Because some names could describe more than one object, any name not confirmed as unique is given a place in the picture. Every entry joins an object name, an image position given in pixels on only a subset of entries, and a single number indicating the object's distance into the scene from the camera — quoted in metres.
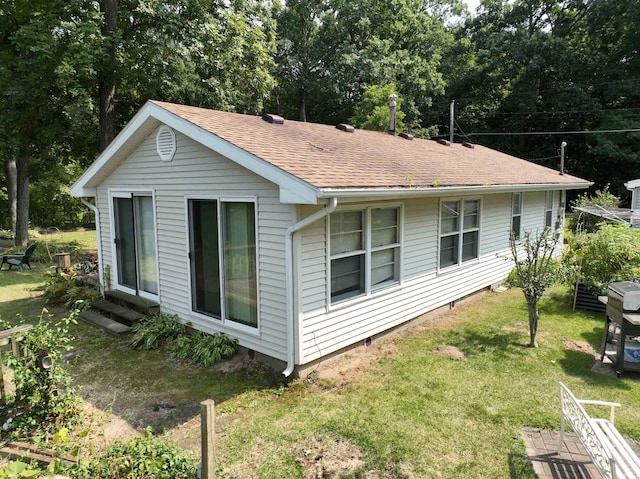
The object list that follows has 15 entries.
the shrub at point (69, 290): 8.82
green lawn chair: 12.64
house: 5.36
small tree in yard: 6.41
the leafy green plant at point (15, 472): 2.60
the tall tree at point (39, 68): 10.93
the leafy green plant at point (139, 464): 3.15
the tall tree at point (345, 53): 27.67
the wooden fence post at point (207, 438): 3.02
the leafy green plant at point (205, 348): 5.99
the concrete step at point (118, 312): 7.50
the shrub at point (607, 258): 7.94
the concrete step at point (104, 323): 7.20
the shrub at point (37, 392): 4.02
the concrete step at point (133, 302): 7.41
